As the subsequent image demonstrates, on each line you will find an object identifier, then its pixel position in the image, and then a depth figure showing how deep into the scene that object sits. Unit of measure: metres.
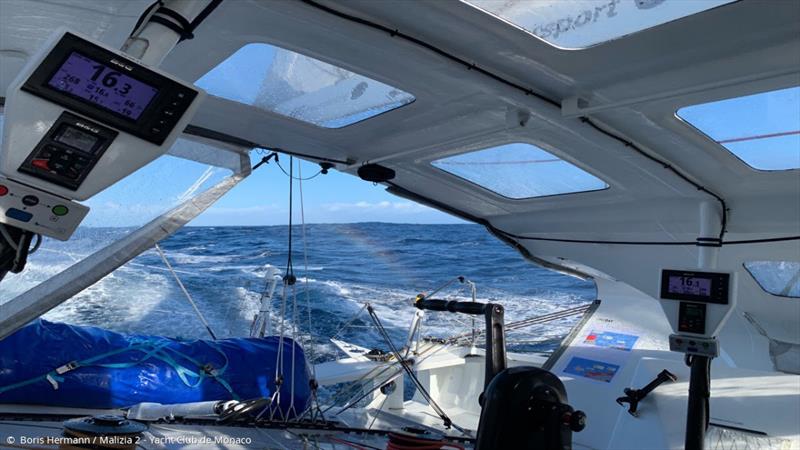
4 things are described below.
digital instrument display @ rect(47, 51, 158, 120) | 1.17
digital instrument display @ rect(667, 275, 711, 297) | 3.14
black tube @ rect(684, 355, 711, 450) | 2.99
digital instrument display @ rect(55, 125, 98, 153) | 1.21
